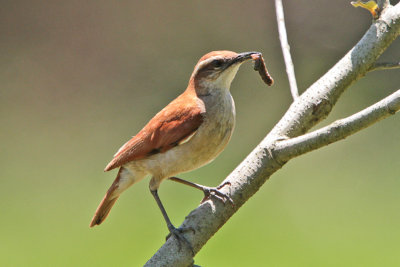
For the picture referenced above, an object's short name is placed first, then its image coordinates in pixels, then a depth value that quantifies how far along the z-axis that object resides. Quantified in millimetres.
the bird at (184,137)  5742
